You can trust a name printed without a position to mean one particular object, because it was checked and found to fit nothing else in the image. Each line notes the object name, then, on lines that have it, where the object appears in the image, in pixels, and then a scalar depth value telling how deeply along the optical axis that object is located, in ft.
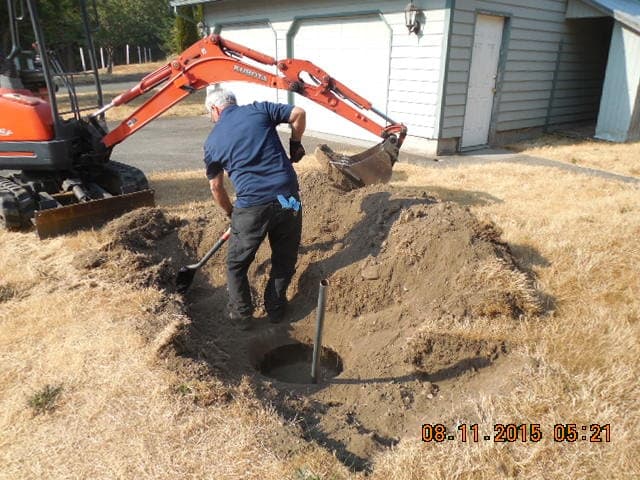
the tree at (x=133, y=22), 125.08
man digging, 12.71
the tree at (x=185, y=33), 76.43
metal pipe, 11.05
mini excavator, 17.80
